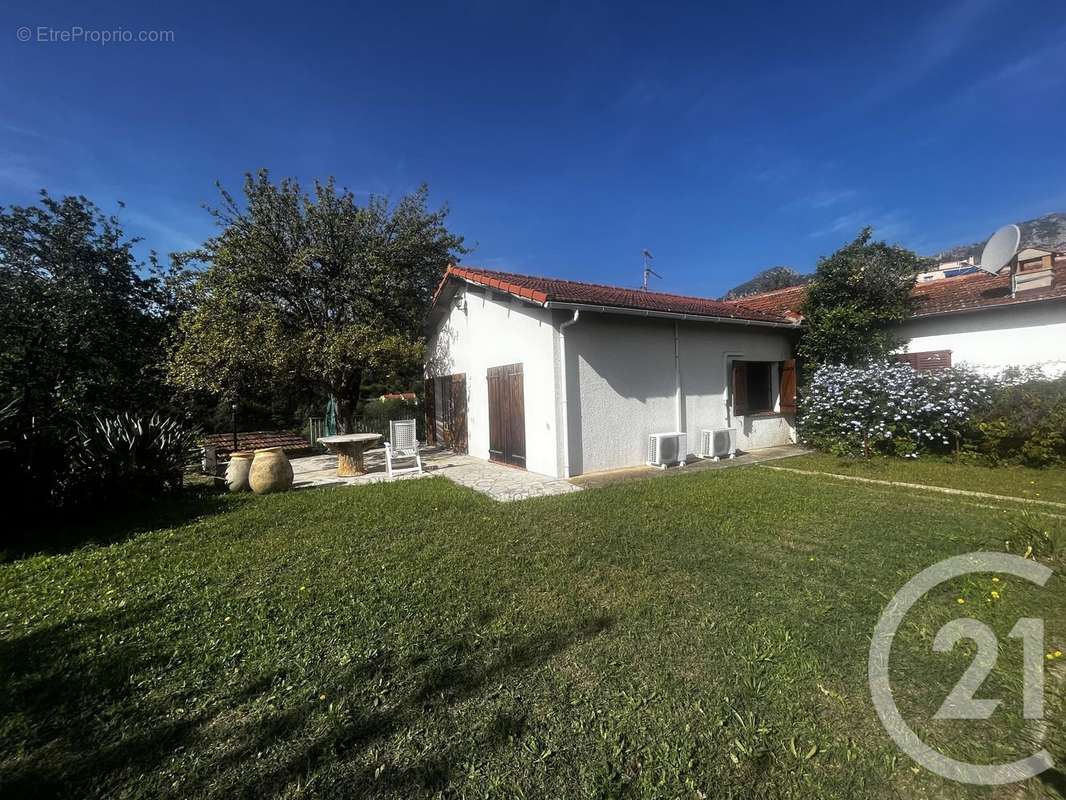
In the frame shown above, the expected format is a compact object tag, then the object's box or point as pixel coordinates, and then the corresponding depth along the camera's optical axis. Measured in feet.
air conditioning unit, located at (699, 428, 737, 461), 32.22
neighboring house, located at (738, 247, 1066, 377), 30.50
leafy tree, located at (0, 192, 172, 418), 36.35
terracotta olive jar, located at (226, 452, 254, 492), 27.02
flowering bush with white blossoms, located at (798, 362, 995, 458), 29.09
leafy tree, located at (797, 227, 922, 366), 35.29
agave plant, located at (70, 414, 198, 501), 21.67
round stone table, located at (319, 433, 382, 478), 30.66
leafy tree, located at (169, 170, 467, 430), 32.60
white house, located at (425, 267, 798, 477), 27.48
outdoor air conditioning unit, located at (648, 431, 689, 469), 29.48
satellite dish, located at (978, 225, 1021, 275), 33.73
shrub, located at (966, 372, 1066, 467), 25.55
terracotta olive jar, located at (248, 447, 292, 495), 25.85
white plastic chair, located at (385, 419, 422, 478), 31.71
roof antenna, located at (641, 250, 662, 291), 63.05
